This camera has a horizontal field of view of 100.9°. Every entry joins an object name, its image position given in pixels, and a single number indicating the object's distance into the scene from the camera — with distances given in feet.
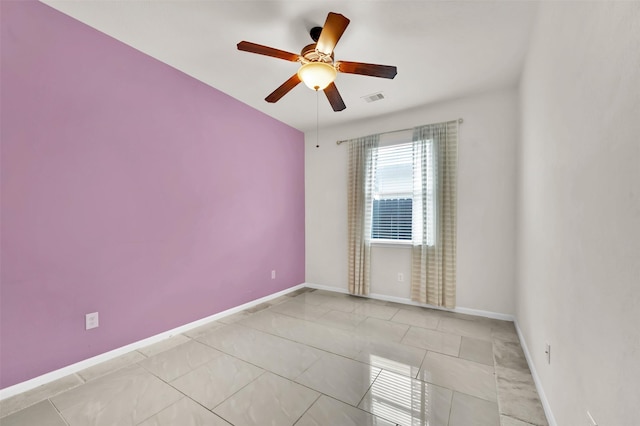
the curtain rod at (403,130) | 10.87
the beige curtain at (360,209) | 12.87
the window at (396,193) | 11.79
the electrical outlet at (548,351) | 5.12
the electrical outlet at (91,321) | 6.81
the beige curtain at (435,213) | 10.96
